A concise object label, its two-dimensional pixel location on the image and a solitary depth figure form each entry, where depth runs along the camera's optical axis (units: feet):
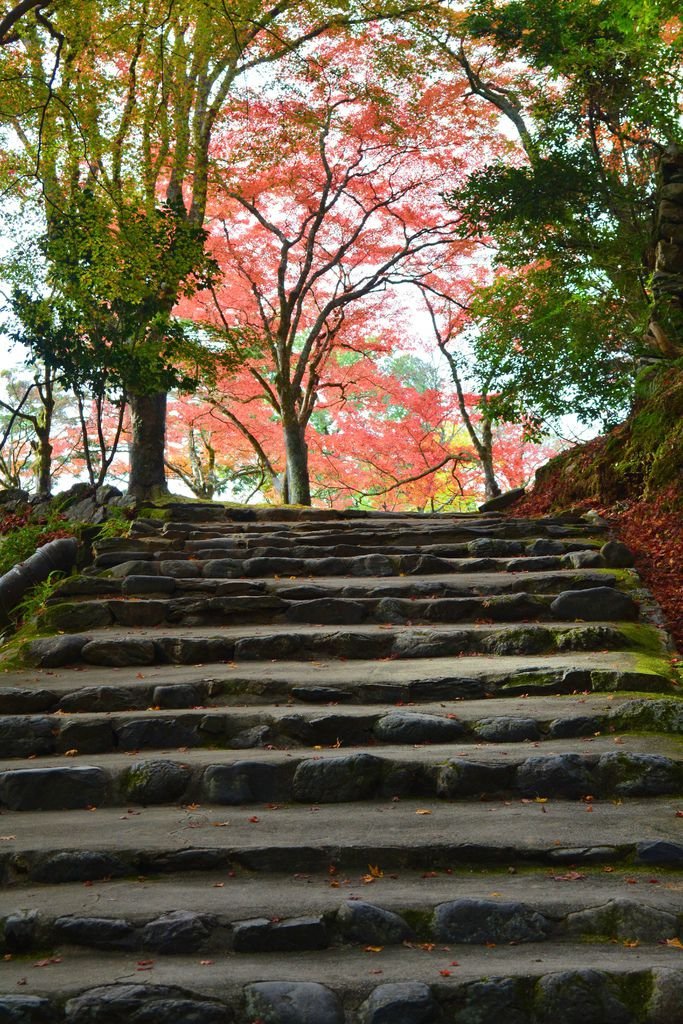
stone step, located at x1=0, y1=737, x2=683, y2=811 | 12.12
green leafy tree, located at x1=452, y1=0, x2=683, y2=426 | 29.66
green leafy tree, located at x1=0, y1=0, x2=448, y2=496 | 30.89
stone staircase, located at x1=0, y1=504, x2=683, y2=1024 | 8.39
